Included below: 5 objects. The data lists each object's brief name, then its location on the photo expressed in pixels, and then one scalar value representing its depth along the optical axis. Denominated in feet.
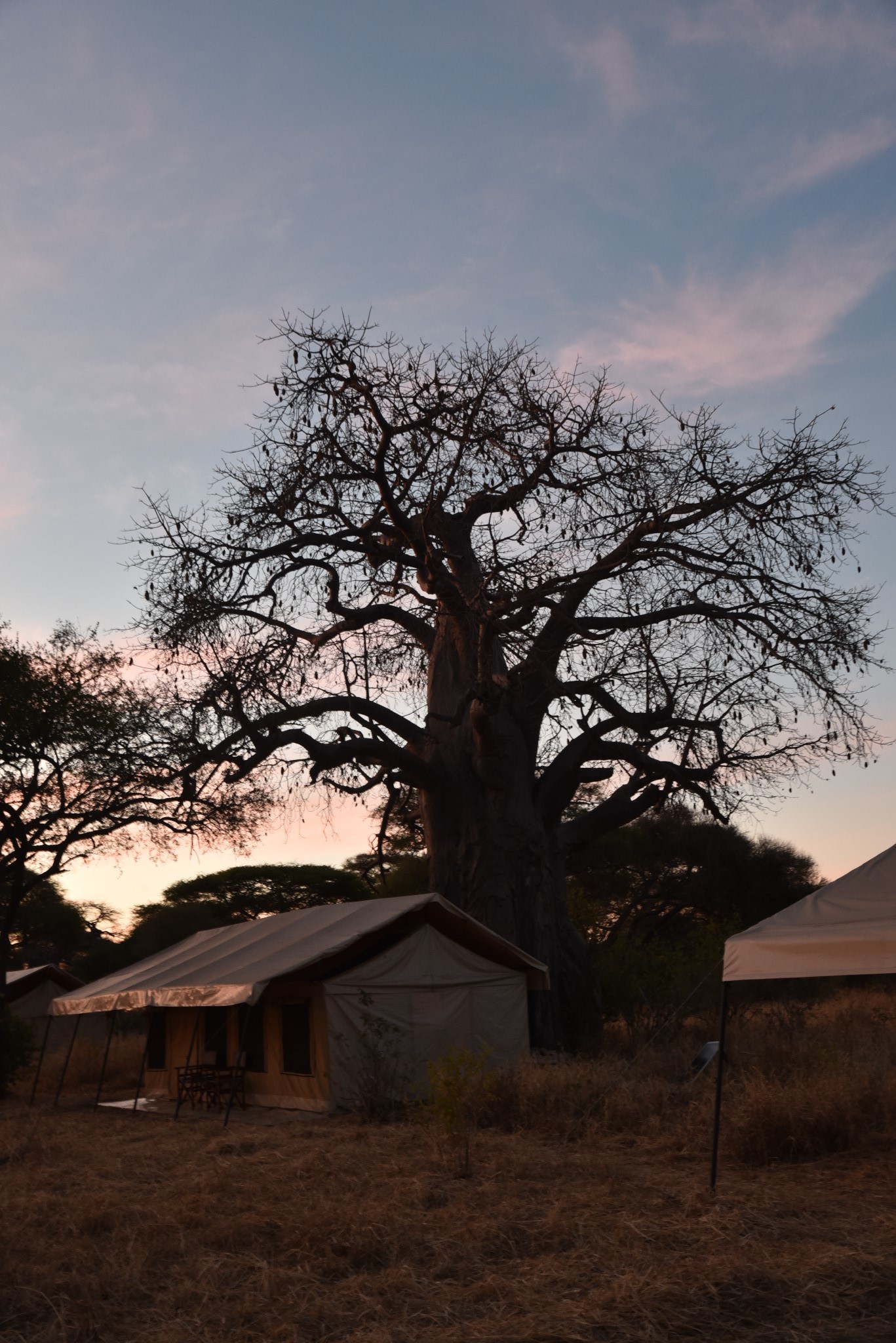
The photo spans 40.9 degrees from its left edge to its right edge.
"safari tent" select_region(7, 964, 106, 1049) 95.35
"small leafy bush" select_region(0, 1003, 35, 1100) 57.31
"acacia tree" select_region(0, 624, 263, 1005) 63.67
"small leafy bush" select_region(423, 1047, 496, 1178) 29.01
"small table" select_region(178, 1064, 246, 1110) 49.32
